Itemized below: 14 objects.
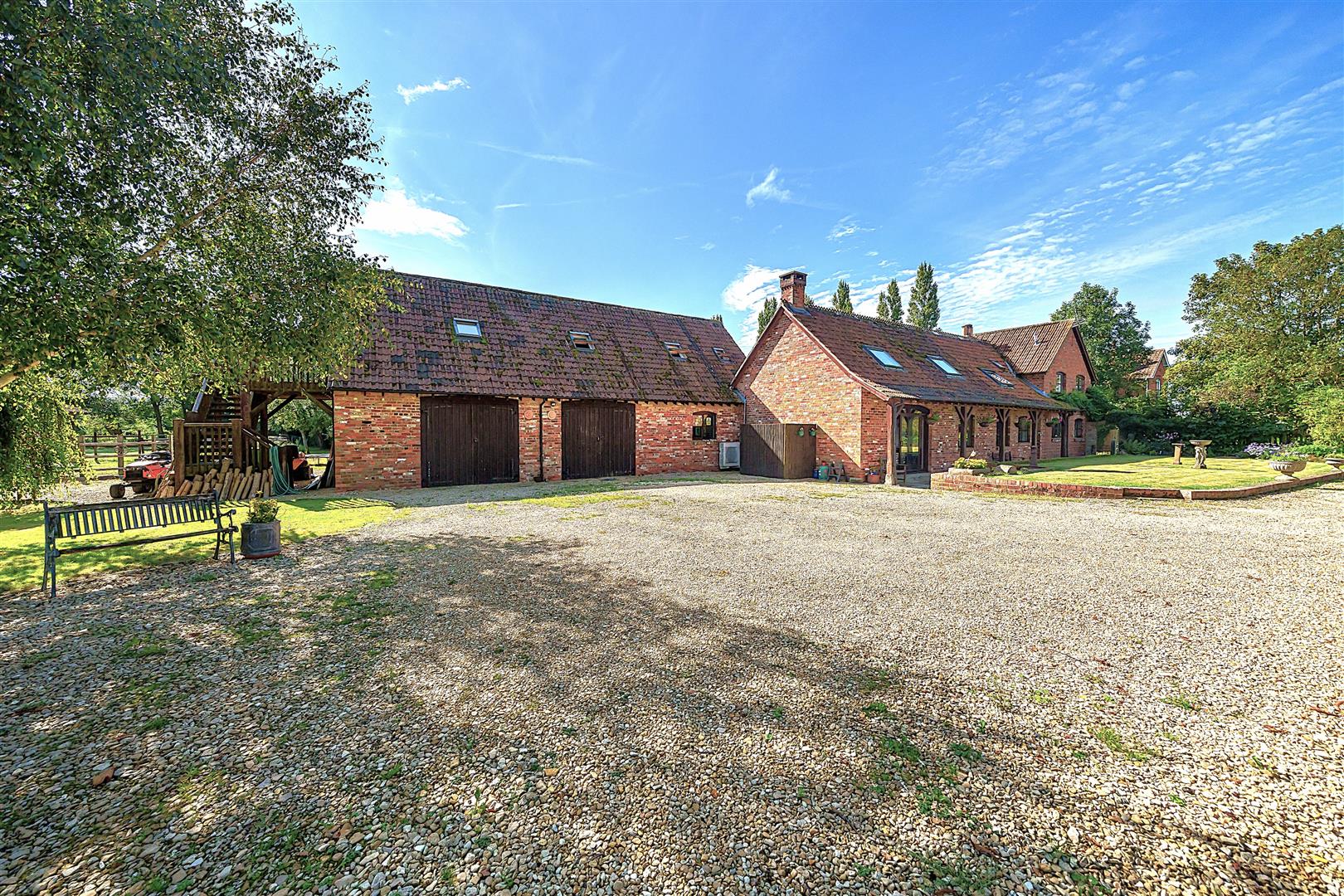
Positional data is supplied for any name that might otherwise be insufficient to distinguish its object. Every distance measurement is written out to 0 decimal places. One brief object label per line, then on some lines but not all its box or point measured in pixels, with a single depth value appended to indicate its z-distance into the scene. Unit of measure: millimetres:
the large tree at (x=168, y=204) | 5449
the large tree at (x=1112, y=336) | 38656
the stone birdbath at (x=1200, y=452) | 18328
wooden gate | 17984
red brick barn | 14750
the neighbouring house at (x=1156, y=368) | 54519
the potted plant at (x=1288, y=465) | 14219
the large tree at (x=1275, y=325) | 25578
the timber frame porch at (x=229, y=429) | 14148
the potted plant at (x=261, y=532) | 6906
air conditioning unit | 20469
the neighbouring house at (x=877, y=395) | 17469
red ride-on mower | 13675
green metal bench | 5562
